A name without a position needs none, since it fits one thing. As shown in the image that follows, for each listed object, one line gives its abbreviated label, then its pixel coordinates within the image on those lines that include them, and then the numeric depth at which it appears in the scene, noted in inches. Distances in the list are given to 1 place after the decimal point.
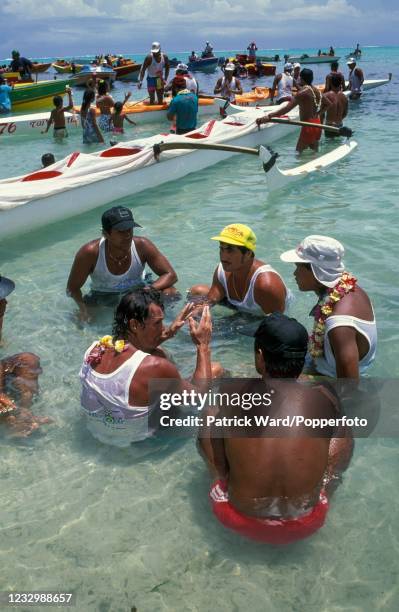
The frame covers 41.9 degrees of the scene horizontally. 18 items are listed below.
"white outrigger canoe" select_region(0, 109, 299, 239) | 272.4
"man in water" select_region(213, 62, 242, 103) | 710.4
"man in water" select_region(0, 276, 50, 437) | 139.1
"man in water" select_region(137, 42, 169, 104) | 631.2
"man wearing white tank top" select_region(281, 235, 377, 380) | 124.3
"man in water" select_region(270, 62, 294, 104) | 652.7
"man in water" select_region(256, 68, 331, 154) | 398.3
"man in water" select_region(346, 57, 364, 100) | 761.0
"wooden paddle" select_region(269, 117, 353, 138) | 377.4
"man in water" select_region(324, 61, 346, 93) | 445.7
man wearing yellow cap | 160.1
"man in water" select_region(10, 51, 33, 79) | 946.7
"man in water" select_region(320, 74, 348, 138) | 450.3
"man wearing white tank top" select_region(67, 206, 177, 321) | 189.3
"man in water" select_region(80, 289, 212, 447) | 114.0
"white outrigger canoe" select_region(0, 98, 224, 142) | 542.3
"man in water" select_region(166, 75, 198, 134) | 443.2
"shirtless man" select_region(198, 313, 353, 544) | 89.6
